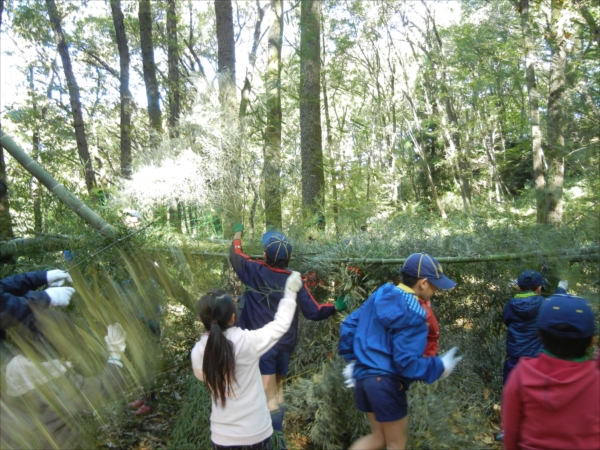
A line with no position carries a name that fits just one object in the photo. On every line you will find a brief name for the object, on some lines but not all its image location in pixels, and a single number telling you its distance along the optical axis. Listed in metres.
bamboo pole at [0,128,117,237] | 3.94
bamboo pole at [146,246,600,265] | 3.33
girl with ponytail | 2.45
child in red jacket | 1.82
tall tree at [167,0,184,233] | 13.08
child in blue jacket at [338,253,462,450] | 2.50
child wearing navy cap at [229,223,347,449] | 3.52
